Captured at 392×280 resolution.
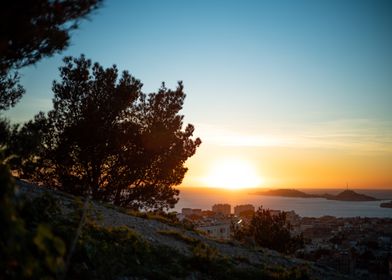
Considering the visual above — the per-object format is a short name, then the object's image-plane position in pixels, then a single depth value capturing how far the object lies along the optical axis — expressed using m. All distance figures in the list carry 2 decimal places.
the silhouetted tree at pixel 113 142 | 19.36
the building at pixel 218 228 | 41.13
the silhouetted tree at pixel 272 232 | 26.31
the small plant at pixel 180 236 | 10.99
